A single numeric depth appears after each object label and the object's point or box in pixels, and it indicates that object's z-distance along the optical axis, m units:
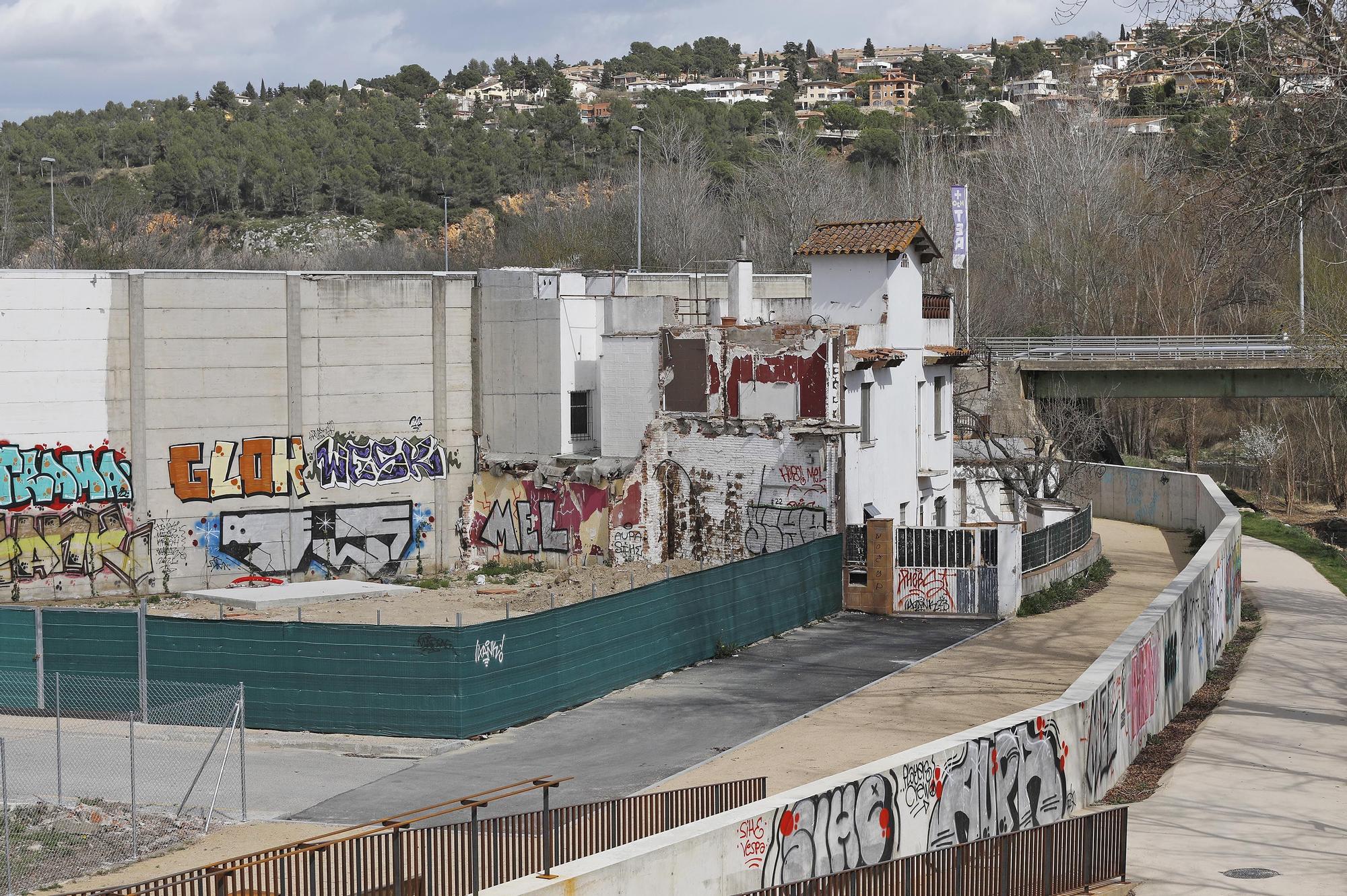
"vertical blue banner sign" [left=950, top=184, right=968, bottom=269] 55.94
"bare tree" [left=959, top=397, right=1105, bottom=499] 44.44
